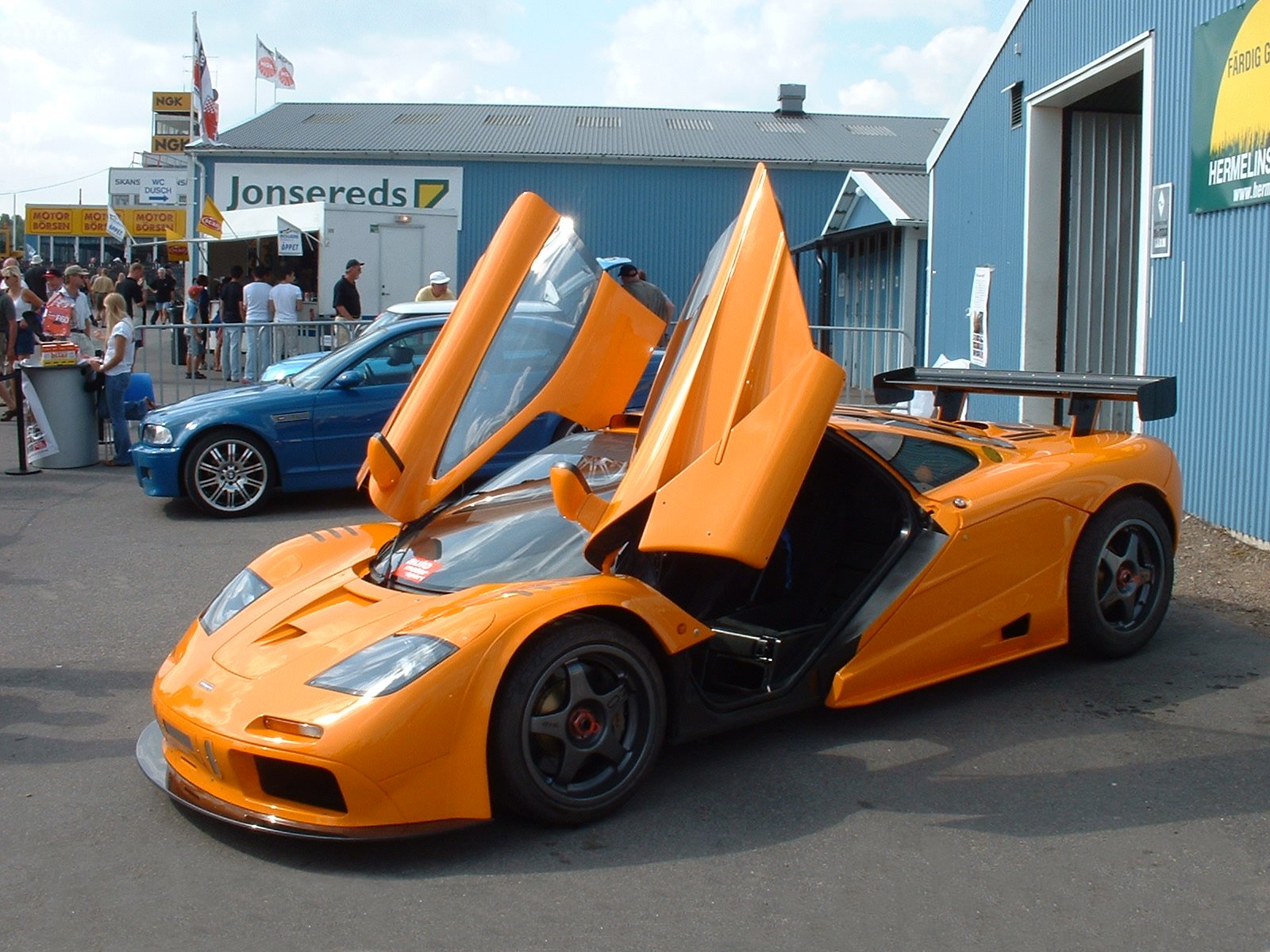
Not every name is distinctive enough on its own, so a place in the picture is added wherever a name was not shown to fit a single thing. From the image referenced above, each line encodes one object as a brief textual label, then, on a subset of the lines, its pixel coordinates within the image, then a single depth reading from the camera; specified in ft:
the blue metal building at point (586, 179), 94.38
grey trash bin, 39.83
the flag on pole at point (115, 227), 113.91
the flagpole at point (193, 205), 99.09
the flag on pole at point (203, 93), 125.90
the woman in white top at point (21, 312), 50.24
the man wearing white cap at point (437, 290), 50.26
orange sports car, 12.55
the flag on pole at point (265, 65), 138.51
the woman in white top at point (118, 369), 40.42
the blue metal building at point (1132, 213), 26.84
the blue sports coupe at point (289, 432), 32.73
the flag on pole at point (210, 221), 76.78
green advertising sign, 25.94
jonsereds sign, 94.27
